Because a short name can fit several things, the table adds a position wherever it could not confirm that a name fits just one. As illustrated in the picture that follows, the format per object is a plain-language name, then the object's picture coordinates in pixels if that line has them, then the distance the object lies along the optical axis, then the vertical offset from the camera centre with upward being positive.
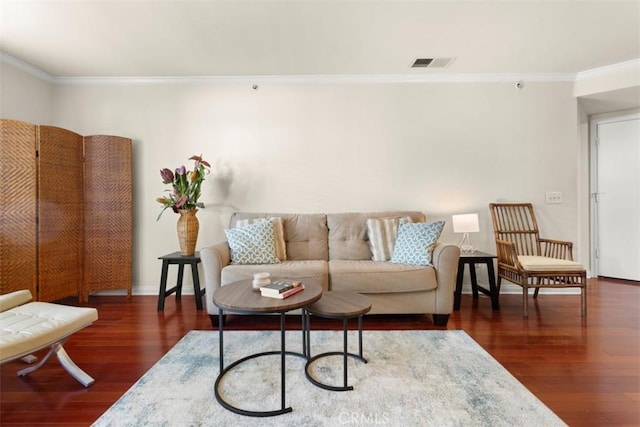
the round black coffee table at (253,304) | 1.40 -0.46
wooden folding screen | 2.64 +0.02
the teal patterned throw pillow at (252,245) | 2.70 -0.30
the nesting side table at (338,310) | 1.61 -0.56
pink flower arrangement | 3.02 +0.27
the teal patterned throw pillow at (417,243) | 2.60 -0.30
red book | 1.56 -0.44
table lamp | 3.11 -0.15
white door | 3.76 +0.13
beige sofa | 2.48 -0.56
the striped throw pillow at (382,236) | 2.93 -0.26
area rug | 1.37 -0.96
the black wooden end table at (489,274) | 2.88 -0.64
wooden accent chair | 2.66 -0.49
